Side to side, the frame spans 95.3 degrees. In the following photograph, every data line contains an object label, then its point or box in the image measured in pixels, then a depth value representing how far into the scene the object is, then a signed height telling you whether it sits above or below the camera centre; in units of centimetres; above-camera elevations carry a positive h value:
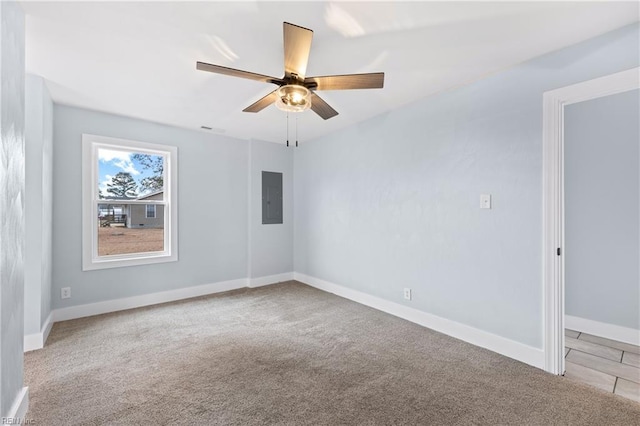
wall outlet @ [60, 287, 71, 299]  335 -90
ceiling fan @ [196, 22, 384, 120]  170 +91
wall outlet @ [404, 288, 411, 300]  338 -94
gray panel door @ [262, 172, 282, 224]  500 +29
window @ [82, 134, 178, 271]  353 +15
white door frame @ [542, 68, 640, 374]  226 -13
